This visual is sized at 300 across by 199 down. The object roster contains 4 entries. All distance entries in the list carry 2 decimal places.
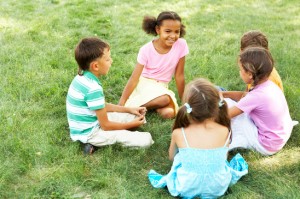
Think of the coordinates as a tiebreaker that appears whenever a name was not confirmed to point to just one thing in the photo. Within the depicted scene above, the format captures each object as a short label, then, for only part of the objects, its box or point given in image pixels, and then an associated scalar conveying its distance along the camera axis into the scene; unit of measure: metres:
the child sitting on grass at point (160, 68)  4.03
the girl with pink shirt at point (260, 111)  3.27
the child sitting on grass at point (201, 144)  2.81
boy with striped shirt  3.39
